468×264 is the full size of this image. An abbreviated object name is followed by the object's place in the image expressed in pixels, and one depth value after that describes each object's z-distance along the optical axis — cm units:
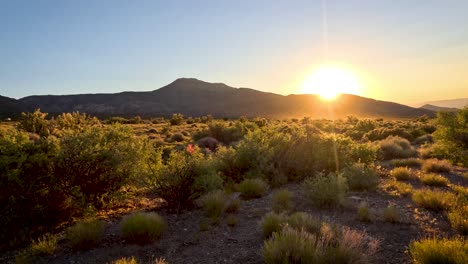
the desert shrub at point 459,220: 780
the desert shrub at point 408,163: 1736
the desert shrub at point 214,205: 945
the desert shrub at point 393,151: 2075
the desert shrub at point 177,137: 3103
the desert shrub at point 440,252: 570
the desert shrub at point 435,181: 1274
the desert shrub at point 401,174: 1401
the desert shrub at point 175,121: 5378
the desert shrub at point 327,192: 1006
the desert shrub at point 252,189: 1153
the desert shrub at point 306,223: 743
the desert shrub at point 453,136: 1296
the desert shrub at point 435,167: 1545
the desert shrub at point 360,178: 1212
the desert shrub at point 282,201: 980
